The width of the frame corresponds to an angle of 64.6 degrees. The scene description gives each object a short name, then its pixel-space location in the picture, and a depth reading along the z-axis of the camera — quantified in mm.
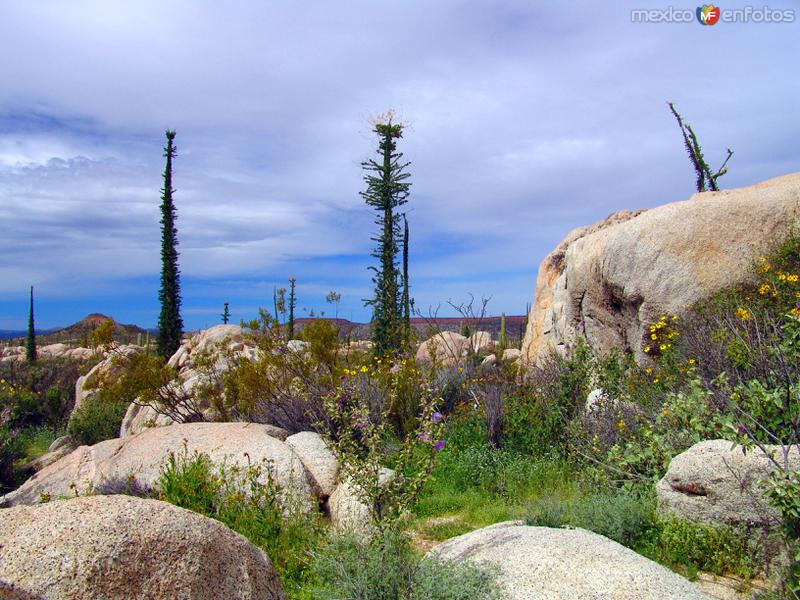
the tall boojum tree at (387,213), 21594
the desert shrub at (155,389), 10914
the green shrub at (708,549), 5160
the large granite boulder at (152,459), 7109
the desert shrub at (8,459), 11992
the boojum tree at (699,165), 18906
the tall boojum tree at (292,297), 33688
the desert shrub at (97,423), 13961
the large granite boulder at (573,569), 4188
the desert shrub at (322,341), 10281
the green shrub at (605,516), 5562
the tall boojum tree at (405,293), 23953
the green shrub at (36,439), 14575
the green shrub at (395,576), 4195
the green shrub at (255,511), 5527
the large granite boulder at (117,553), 2920
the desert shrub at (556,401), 8406
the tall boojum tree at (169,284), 23641
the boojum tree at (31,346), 30806
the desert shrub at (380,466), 5008
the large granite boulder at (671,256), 10539
